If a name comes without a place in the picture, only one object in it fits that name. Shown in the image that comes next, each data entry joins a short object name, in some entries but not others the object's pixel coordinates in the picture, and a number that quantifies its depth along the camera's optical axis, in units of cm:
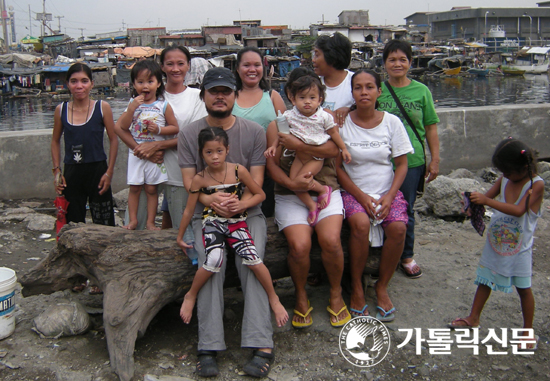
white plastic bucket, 318
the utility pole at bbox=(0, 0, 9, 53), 4619
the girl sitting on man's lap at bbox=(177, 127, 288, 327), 302
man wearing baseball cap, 295
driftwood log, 296
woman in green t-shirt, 376
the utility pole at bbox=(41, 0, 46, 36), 7022
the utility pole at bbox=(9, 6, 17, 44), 8861
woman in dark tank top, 397
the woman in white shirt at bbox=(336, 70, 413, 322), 337
